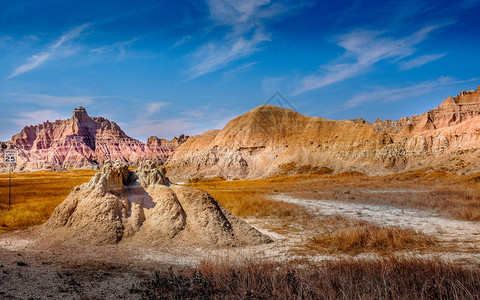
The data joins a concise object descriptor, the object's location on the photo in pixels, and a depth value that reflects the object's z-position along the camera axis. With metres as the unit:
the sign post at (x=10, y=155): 17.92
